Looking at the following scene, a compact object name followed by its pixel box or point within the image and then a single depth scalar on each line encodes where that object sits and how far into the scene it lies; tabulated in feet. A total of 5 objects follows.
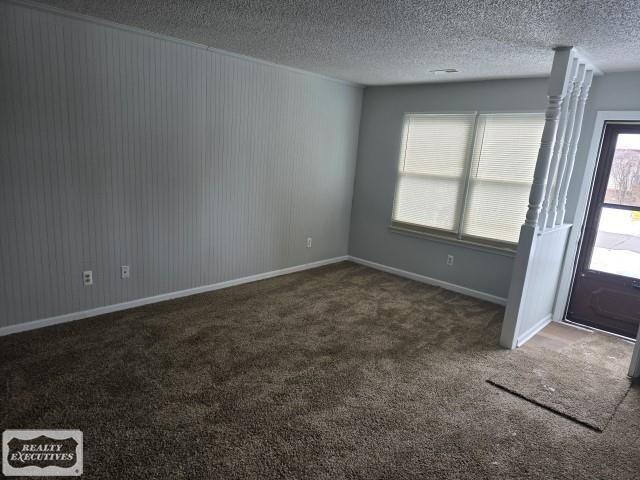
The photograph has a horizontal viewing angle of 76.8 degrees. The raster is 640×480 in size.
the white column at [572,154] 11.25
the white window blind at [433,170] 14.97
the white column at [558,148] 10.18
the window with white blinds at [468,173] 13.56
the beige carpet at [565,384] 8.40
